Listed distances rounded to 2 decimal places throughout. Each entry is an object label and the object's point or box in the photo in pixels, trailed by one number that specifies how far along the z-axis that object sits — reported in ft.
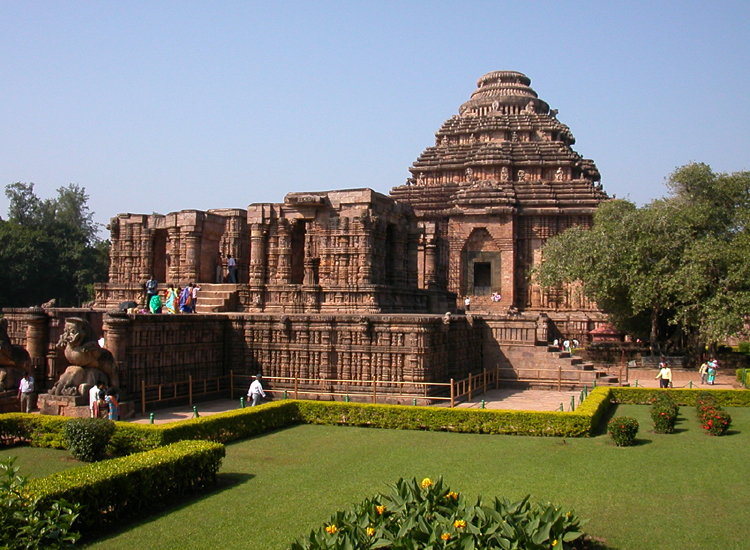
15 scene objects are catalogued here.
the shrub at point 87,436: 36.63
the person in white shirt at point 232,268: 76.69
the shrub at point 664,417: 46.37
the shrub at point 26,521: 20.75
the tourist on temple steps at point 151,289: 70.95
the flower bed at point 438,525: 19.95
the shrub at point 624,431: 42.09
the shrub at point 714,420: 45.50
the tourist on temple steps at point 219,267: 78.89
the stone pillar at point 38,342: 54.44
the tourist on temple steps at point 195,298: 67.31
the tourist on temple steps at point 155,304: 64.13
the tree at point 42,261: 145.48
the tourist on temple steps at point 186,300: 65.41
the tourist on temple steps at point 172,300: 66.39
